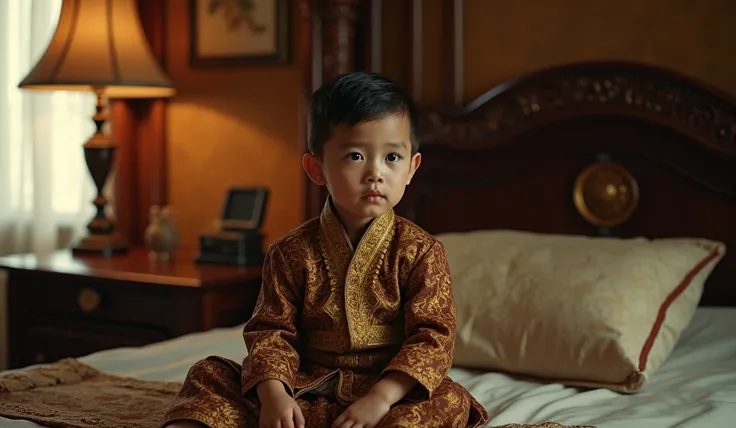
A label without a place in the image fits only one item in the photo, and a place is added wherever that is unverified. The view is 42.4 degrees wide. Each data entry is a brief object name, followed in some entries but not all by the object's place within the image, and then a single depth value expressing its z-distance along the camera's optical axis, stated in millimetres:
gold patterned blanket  1462
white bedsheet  1533
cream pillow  1771
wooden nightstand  2561
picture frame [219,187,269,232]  2838
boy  1305
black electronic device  2797
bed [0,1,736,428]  1736
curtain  3150
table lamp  2811
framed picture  3061
